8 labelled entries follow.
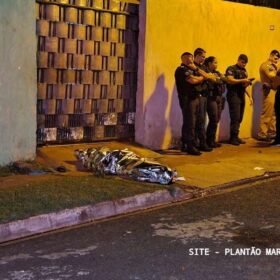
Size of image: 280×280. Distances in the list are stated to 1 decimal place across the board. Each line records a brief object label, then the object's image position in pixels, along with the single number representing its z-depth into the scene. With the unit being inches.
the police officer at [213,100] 452.4
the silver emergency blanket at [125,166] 338.3
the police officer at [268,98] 515.5
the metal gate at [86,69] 391.2
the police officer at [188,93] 421.7
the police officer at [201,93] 433.4
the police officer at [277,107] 492.2
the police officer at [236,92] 478.3
